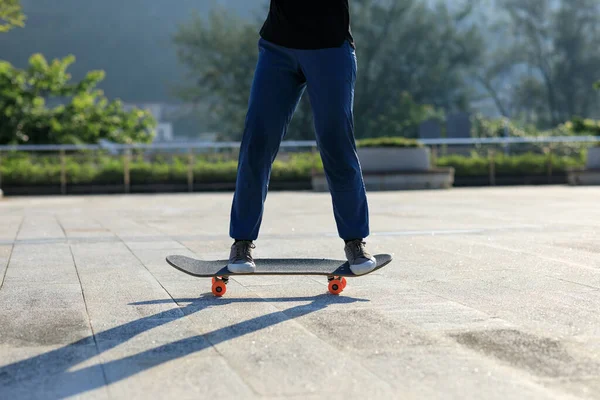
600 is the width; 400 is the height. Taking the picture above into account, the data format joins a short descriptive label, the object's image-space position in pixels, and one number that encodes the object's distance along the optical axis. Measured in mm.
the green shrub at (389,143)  18844
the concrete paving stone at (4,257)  4980
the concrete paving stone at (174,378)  2287
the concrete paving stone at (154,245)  6250
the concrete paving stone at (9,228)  7169
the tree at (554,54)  58000
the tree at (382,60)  52094
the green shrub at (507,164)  21702
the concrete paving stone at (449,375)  2248
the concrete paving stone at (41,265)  4645
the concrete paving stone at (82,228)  7412
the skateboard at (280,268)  3916
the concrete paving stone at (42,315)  3049
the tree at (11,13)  17672
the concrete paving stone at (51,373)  2326
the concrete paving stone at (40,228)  7473
